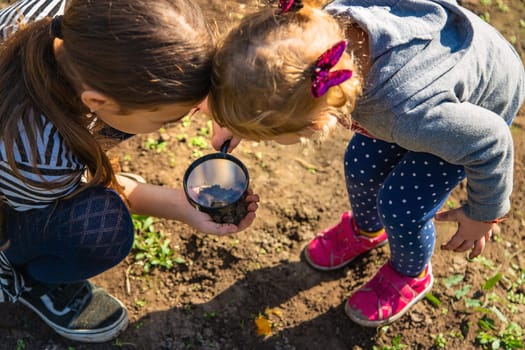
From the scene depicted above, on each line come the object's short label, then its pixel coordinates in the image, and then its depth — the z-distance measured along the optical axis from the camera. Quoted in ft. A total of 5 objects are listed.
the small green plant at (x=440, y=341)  7.62
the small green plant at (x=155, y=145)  9.10
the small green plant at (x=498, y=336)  7.55
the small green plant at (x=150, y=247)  8.02
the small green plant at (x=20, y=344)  7.30
